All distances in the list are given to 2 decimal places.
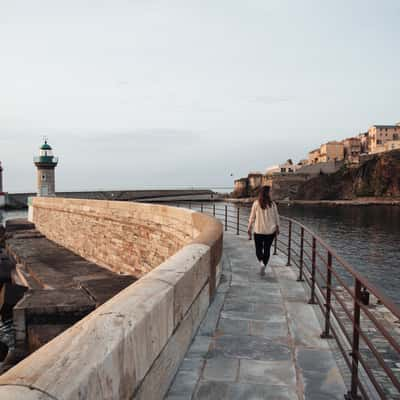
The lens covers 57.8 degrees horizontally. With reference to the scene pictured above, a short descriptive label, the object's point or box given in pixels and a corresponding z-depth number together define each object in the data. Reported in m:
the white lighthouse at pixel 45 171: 35.84
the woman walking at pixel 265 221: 6.35
